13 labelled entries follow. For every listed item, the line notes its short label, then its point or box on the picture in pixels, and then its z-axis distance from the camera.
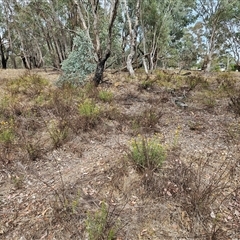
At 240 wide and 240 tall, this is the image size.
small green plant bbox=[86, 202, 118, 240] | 1.76
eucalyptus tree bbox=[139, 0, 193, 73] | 12.88
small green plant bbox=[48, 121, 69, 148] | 3.55
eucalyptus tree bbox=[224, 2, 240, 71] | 19.73
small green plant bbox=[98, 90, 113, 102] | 5.76
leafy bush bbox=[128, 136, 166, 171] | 2.62
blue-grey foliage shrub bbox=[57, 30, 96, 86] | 7.35
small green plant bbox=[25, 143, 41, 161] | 3.20
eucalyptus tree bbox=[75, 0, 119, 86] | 6.75
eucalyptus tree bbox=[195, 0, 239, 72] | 14.14
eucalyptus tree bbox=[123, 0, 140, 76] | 8.91
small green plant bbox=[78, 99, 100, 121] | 4.25
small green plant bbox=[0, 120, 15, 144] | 3.33
